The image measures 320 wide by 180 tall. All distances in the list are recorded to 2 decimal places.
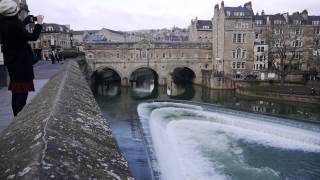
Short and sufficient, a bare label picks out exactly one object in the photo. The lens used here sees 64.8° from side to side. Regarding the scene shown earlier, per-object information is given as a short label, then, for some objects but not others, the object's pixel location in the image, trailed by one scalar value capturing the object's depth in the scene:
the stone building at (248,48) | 39.64
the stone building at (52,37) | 49.15
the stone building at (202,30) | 55.57
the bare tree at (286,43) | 40.57
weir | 11.62
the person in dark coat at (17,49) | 3.50
